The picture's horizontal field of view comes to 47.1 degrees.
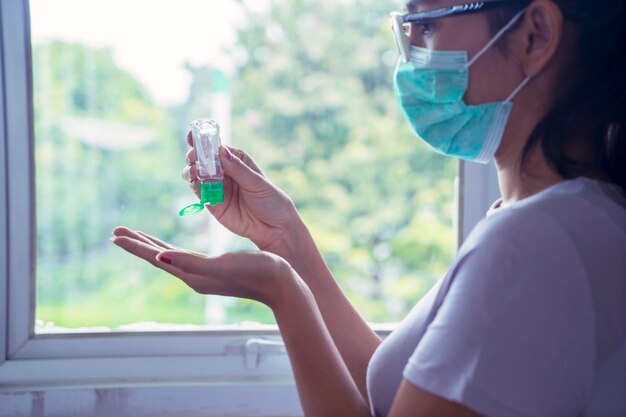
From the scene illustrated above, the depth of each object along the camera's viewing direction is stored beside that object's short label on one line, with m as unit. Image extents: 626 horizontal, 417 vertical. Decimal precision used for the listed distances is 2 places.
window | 1.42
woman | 0.79
